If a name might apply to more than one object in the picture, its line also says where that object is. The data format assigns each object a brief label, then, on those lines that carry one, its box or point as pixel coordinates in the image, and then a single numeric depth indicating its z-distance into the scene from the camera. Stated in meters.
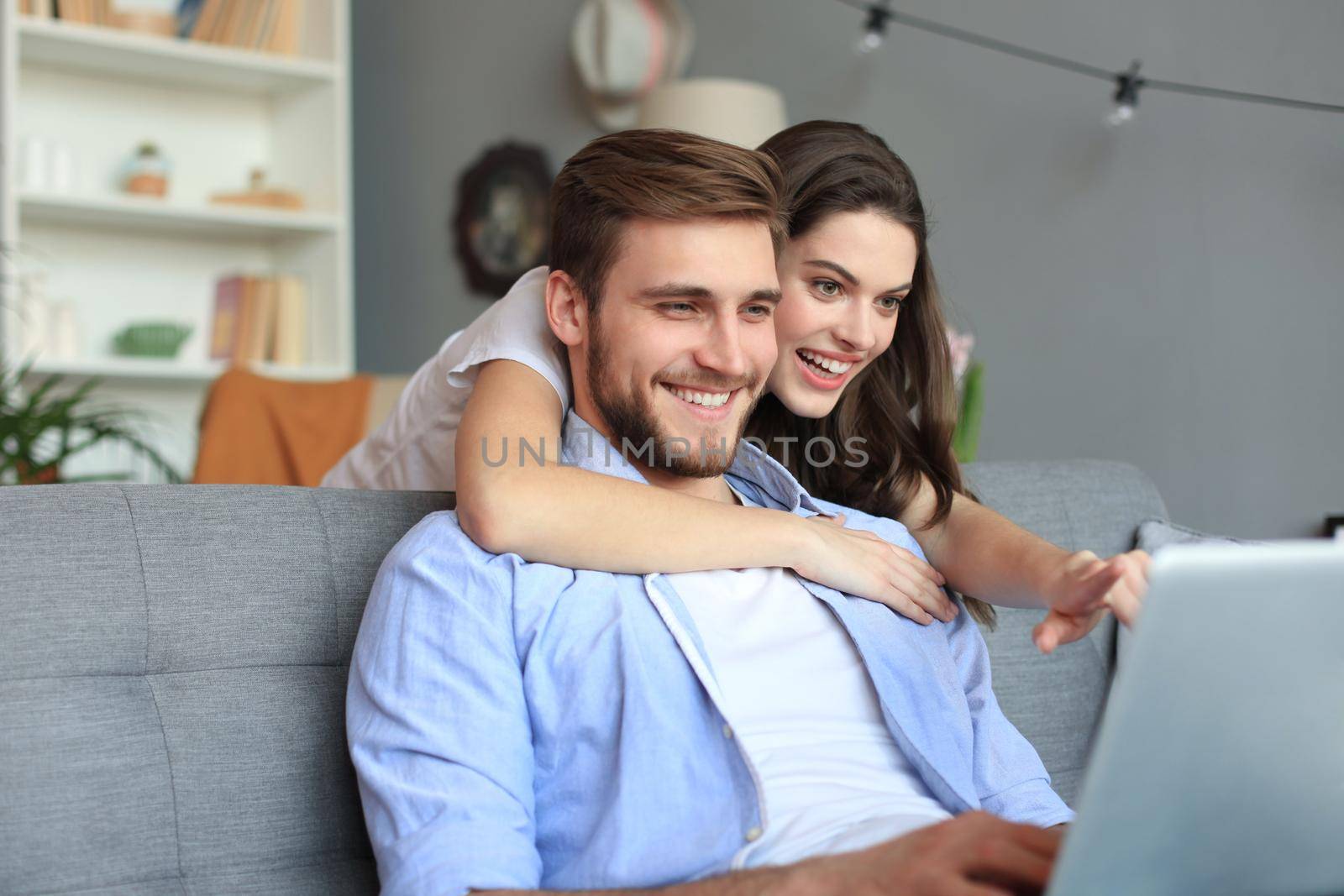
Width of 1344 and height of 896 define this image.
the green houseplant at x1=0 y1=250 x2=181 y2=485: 2.13
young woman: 1.14
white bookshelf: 3.78
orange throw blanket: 2.66
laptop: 0.67
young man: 0.99
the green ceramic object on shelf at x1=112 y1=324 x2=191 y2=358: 3.77
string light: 2.29
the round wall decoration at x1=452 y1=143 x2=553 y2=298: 3.77
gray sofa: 1.04
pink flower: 2.19
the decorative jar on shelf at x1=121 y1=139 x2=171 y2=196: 3.79
